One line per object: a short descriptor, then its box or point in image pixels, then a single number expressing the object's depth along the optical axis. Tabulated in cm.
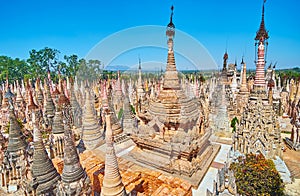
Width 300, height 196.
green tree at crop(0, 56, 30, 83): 6153
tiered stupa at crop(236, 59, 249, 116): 2312
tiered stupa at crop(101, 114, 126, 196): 532
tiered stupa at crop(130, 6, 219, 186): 869
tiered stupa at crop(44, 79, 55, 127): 1930
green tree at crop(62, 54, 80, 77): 6449
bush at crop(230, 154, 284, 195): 754
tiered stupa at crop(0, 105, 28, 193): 1070
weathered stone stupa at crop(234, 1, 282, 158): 1149
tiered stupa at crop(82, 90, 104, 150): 1422
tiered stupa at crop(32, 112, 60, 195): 741
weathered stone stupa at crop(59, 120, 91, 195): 618
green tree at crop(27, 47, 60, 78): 6562
